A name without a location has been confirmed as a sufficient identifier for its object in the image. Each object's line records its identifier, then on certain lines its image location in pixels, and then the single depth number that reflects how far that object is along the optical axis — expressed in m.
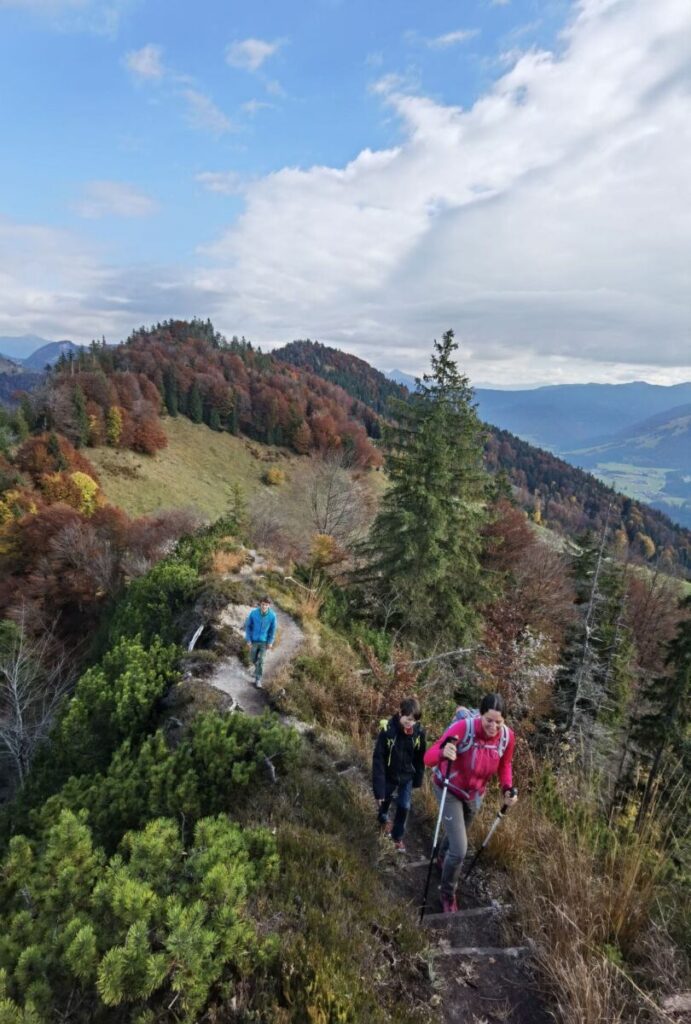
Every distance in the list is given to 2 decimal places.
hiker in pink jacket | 4.48
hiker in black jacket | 5.07
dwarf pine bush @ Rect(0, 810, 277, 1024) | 2.57
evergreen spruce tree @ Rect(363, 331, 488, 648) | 17.11
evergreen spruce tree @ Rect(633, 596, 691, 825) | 15.84
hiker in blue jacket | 9.23
